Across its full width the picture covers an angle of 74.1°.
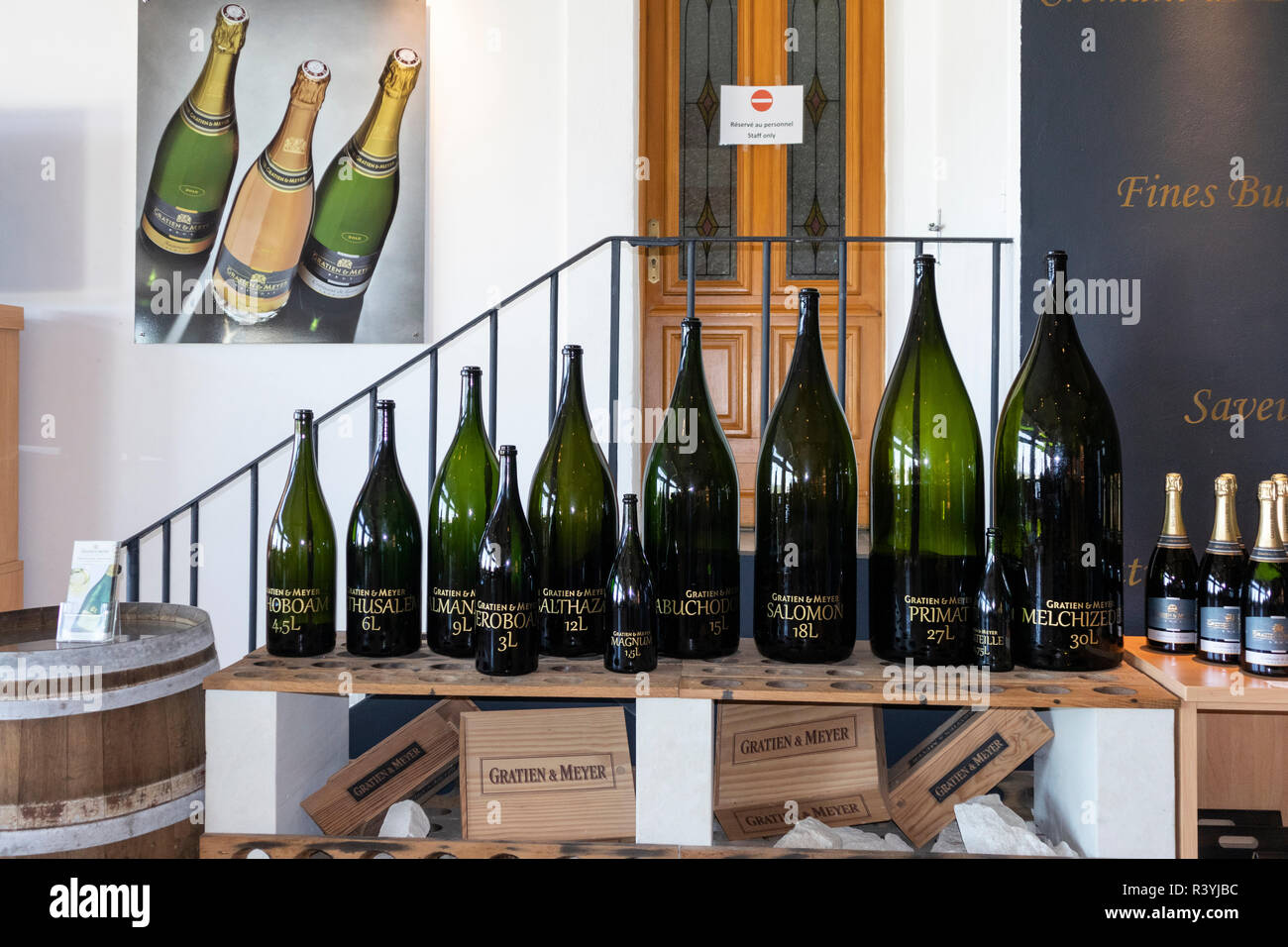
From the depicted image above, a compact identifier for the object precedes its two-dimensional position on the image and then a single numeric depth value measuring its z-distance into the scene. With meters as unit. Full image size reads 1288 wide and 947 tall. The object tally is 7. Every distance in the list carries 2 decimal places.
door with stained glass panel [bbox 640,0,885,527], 3.14
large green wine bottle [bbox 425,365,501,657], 1.09
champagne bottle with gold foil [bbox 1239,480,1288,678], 0.94
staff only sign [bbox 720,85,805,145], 3.15
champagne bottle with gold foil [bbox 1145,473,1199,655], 1.06
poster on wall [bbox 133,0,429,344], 3.12
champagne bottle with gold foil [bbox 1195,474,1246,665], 0.99
